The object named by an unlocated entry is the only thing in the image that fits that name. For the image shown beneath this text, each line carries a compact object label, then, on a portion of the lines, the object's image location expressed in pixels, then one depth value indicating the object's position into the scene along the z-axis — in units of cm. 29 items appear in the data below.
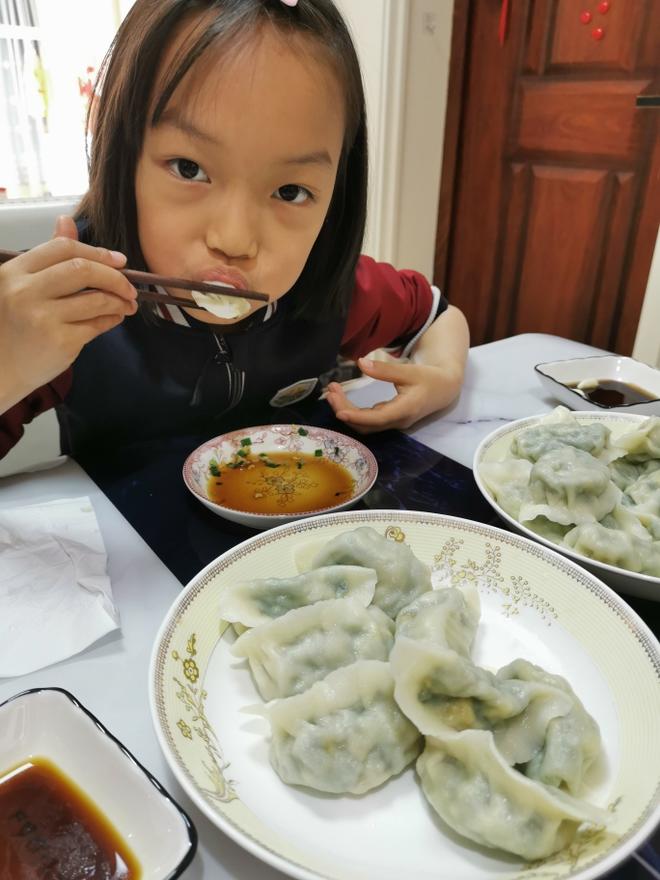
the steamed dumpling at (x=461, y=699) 21
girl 32
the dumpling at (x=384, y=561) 28
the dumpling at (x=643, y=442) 39
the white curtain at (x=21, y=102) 145
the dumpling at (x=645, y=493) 35
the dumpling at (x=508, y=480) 35
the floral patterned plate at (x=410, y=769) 19
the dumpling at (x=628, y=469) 39
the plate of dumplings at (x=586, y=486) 31
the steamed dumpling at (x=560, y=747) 21
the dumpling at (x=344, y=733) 21
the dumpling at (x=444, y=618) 24
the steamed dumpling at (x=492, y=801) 19
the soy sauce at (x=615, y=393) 50
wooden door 96
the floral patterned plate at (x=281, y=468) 35
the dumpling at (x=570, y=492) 33
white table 20
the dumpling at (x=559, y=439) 38
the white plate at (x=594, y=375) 48
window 144
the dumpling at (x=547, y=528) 33
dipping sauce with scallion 37
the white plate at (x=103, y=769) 18
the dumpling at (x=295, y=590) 26
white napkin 26
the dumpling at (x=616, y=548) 31
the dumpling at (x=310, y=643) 24
